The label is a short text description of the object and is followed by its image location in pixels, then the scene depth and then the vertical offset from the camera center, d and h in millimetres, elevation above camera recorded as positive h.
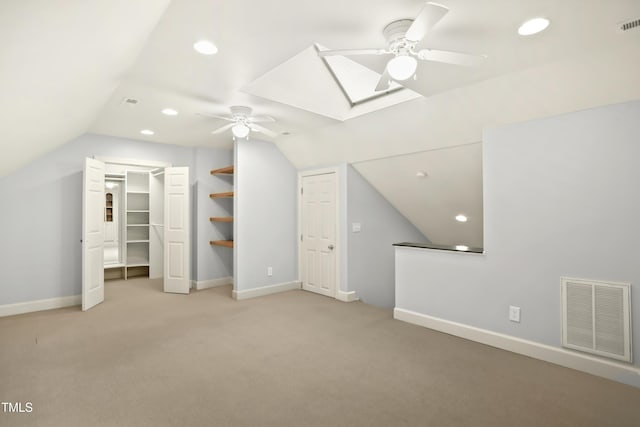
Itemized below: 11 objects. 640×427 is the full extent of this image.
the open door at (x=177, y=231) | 5418 -223
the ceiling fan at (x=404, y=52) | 1965 +1041
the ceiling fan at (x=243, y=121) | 3799 +1160
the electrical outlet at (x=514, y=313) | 3029 -920
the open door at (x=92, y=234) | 4418 -226
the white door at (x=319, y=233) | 5141 -265
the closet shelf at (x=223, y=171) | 5585 +826
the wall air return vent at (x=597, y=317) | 2508 -828
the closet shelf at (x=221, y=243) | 5473 -442
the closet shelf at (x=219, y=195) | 5504 +397
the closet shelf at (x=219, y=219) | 5495 -26
